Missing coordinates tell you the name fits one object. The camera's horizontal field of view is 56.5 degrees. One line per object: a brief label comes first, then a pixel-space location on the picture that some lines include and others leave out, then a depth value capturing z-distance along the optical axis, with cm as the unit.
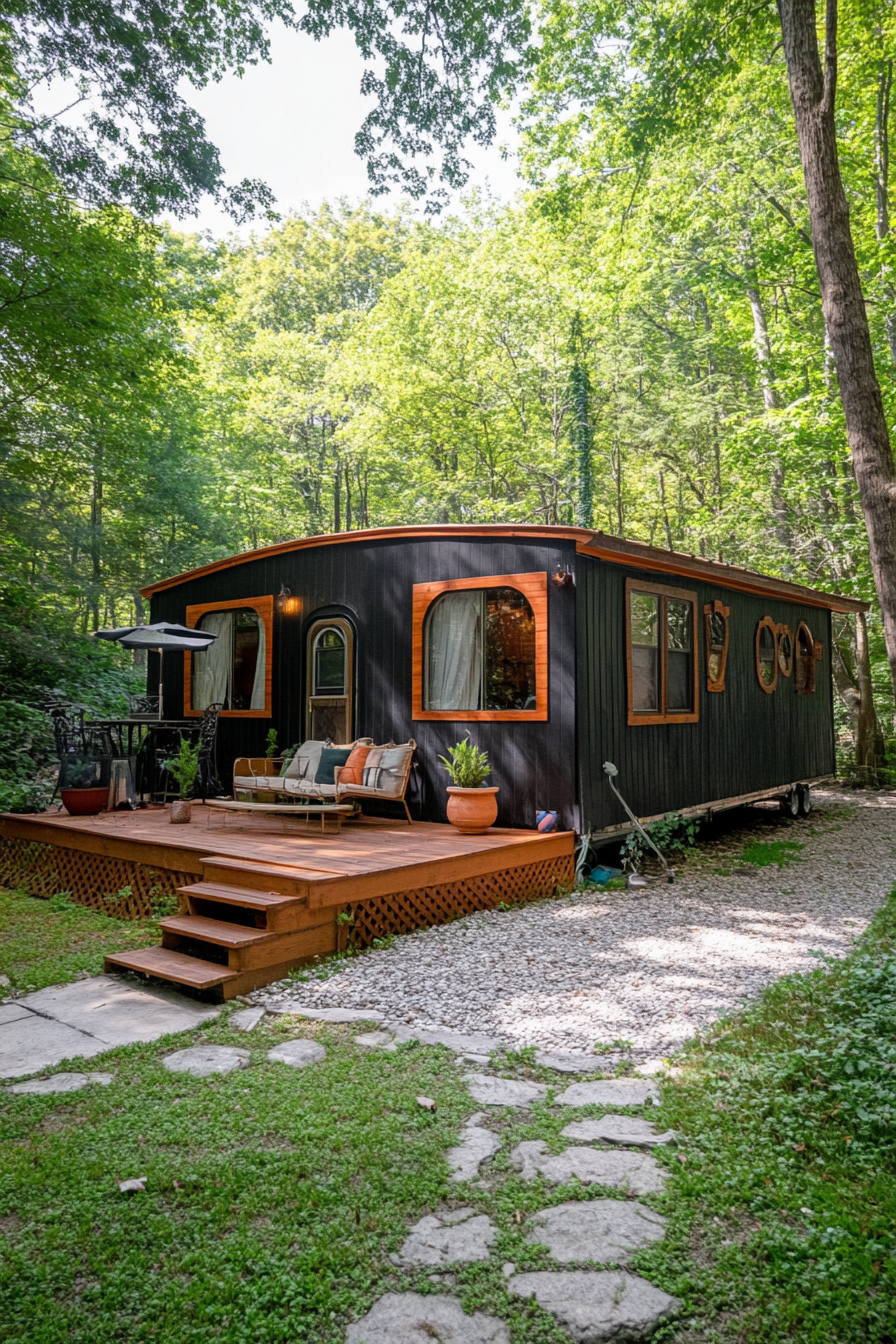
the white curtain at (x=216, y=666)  913
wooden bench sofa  672
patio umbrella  784
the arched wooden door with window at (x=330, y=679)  799
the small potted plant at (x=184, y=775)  700
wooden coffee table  646
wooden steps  416
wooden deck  445
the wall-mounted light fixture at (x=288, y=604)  838
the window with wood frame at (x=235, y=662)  866
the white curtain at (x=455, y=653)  709
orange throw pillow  710
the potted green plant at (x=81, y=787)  730
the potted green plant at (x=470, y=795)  632
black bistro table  863
